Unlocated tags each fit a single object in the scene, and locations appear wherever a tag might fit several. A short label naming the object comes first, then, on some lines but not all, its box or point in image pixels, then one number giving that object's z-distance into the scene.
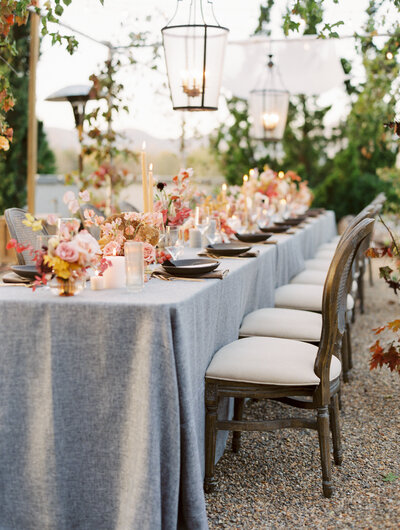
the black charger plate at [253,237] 3.77
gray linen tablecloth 1.89
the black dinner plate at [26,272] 2.25
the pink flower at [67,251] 1.94
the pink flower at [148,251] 2.43
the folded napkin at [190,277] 2.42
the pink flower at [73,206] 2.12
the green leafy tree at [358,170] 9.59
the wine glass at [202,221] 3.55
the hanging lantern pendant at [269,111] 6.31
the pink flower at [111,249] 2.40
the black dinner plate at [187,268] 2.42
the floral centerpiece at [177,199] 3.00
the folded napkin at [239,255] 3.15
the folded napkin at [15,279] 2.27
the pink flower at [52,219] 2.03
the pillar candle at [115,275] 2.21
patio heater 6.07
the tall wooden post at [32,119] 5.77
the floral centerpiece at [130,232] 2.43
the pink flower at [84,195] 2.22
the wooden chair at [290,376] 2.26
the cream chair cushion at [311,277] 4.26
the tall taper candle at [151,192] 2.74
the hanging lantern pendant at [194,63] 3.41
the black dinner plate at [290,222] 4.95
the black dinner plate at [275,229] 4.53
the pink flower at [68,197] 2.15
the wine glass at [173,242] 2.75
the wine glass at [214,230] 3.59
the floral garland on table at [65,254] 1.95
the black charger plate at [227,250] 3.14
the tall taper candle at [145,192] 2.69
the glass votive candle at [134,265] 2.12
